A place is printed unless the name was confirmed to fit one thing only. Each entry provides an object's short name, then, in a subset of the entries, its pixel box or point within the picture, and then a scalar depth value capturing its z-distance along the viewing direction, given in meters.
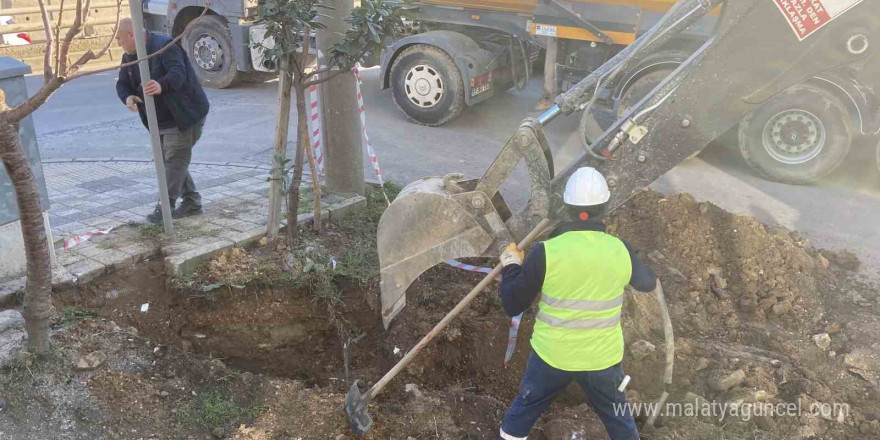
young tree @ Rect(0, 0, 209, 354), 3.03
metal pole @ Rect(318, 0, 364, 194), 6.04
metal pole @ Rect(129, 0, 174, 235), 4.76
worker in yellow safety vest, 3.14
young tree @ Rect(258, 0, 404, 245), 4.81
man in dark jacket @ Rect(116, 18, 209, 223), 5.49
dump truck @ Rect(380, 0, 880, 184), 7.58
